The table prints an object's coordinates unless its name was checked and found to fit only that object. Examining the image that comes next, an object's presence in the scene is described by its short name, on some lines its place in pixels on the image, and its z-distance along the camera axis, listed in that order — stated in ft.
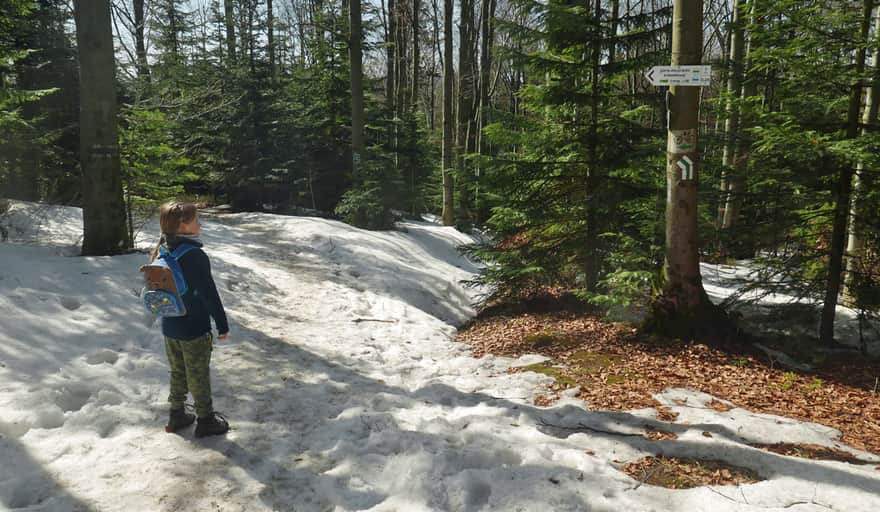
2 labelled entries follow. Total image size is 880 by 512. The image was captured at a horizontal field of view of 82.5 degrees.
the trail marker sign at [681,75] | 18.13
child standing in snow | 12.46
